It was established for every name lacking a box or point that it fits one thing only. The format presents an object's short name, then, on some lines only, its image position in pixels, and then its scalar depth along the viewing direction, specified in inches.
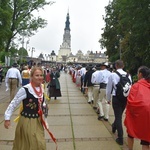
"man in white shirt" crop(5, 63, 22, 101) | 297.6
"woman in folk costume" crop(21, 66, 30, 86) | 358.0
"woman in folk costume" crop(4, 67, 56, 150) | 99.9
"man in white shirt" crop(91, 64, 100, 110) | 237.0
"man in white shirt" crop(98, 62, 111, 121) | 226.8
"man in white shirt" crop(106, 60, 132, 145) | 153.9
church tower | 4177.5
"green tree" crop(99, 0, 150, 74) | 666.6
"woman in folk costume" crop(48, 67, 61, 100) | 346.6
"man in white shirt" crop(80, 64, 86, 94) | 435.7
